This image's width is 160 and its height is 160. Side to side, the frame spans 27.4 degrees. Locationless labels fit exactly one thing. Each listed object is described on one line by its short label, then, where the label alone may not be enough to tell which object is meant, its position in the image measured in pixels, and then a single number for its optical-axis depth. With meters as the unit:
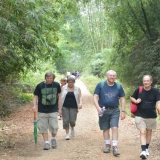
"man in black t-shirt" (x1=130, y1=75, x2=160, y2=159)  6.70
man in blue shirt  7.12
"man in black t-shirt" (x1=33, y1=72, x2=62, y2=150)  7.58
